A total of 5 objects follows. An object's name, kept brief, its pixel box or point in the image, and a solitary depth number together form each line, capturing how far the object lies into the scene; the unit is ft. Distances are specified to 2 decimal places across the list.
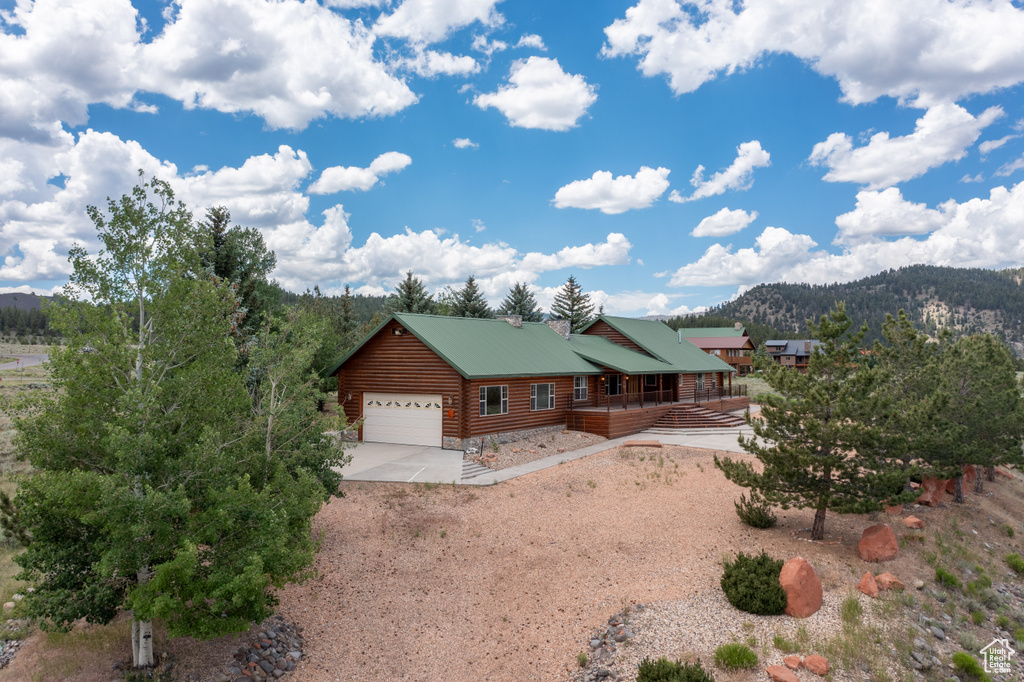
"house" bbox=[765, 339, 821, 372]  277.44
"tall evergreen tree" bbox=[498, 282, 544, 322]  153.07
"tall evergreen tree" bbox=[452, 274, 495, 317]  143.64
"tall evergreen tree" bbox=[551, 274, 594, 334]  182.19
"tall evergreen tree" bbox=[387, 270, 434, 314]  135.74
